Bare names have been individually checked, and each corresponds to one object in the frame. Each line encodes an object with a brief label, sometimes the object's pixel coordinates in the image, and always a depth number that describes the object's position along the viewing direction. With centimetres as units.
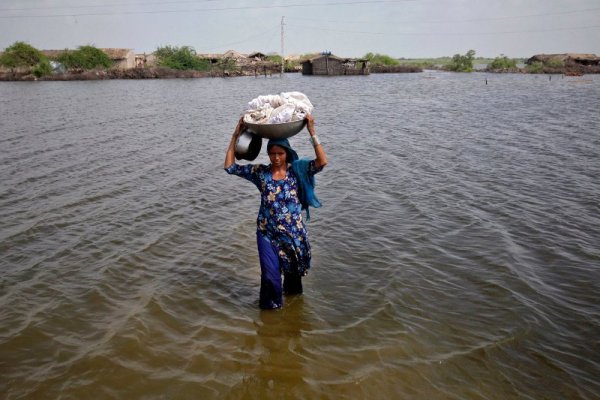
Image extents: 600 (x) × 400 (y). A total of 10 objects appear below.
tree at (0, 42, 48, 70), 5241
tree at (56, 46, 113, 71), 5669
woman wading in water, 374
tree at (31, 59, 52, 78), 4941
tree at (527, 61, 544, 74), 6725
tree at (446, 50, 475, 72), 7888
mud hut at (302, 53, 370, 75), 6328
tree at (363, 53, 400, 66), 8838
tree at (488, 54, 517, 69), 7612
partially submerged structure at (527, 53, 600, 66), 7044
